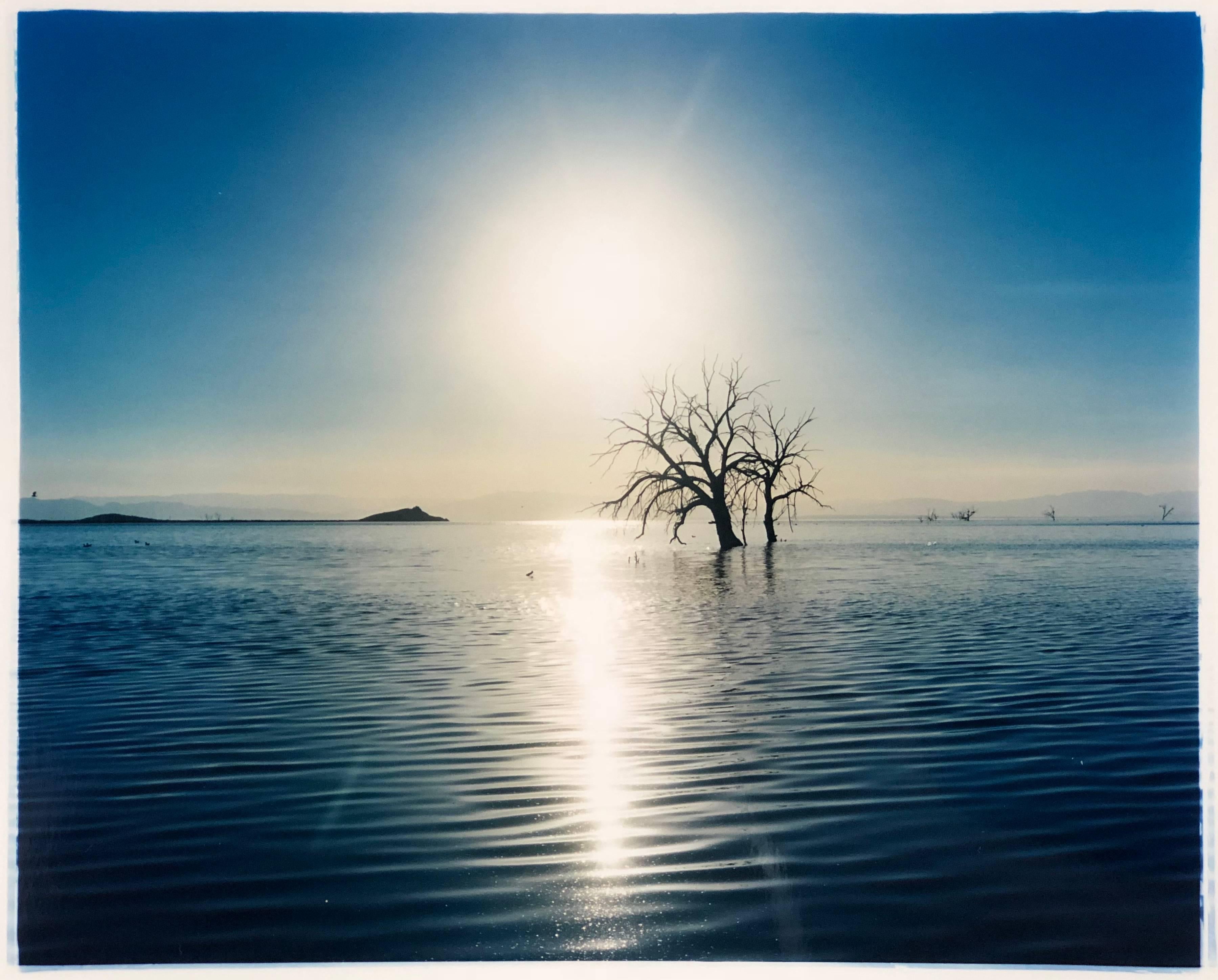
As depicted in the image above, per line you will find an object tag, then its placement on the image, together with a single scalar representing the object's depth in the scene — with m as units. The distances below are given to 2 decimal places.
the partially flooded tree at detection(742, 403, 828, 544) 36.53
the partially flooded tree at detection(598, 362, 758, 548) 35.06
